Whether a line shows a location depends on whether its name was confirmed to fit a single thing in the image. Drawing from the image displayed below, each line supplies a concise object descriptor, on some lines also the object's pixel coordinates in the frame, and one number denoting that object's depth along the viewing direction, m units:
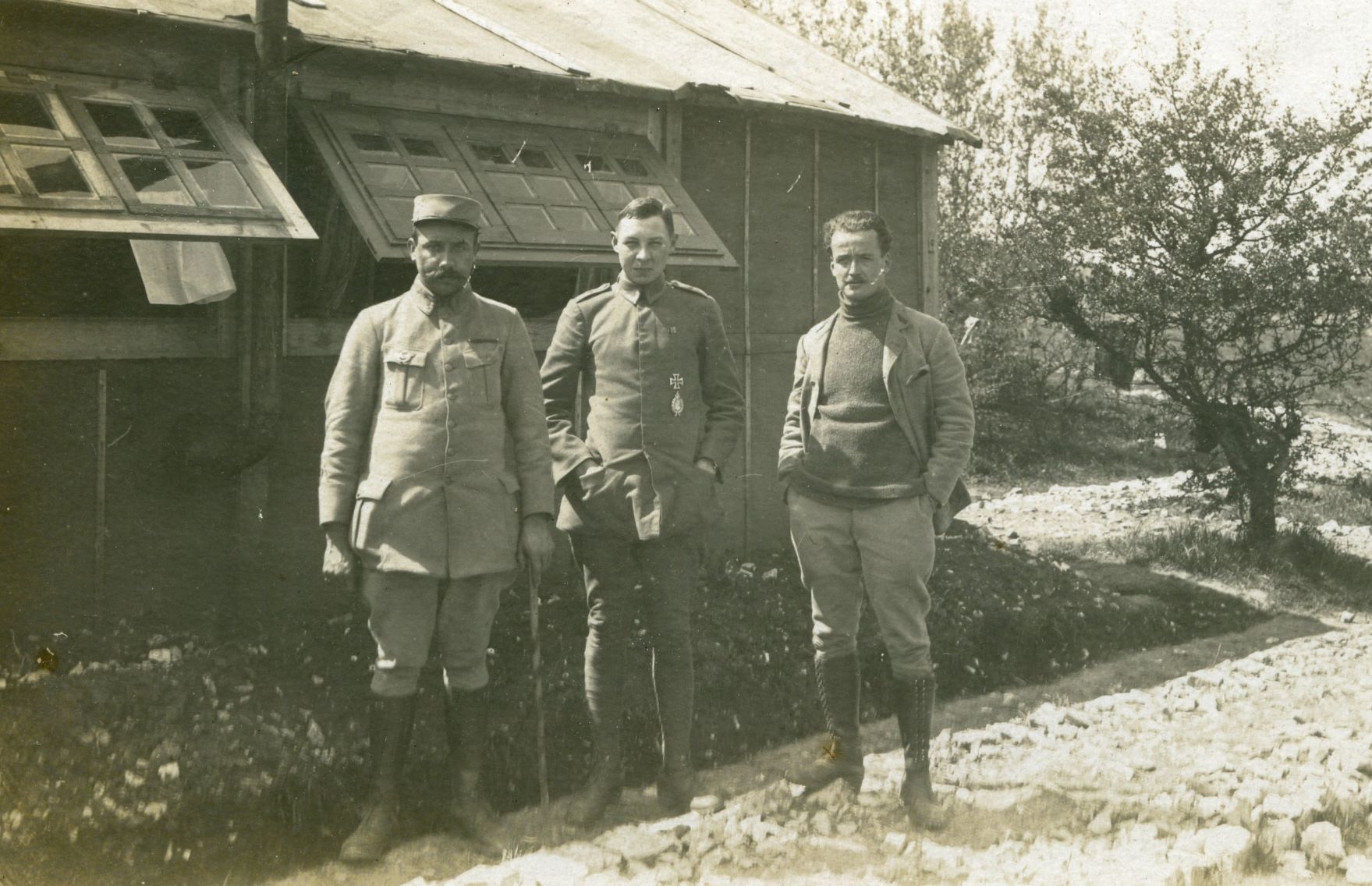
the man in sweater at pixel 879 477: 4.46
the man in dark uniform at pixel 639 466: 4.38
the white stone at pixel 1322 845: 4.07
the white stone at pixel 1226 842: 4.02
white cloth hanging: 5.23
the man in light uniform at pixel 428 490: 3.99
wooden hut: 5.11
